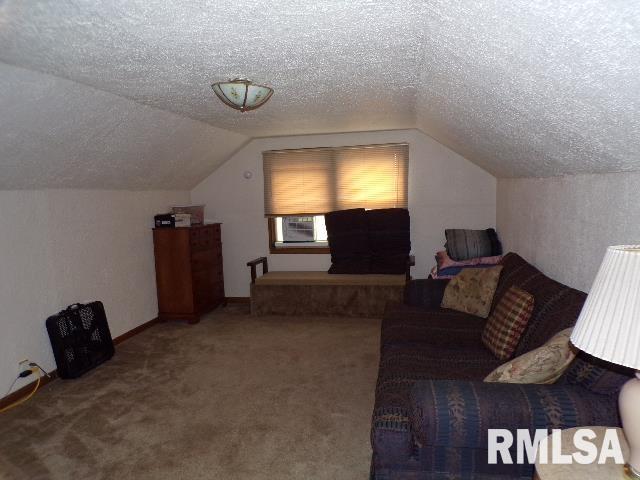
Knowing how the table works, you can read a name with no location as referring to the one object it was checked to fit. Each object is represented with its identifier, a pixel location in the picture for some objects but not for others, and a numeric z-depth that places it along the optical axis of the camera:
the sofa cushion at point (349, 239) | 5.06
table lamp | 1.02
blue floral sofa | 1.58
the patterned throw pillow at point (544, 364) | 1.70
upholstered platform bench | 4.72
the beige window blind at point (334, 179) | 5.12
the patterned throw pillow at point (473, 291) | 3.19
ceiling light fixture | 2.41
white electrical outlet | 3.20
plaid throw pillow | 2.37
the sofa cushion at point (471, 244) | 4.39
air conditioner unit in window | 5.59
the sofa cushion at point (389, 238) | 5.02
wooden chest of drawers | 4.74
